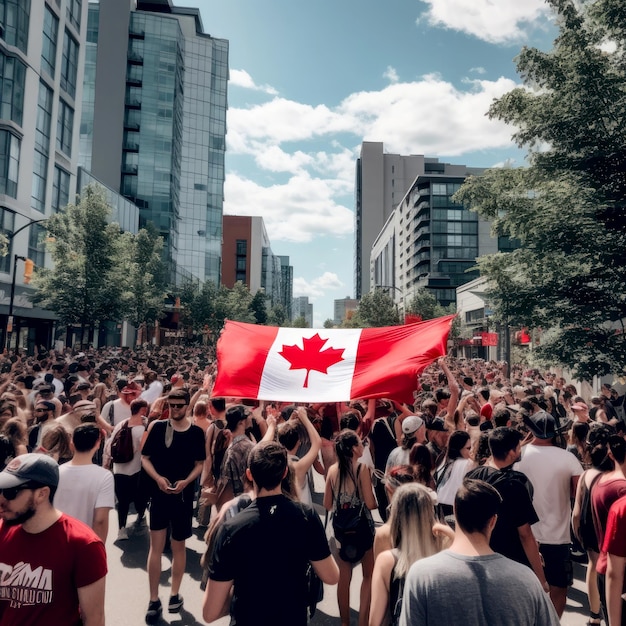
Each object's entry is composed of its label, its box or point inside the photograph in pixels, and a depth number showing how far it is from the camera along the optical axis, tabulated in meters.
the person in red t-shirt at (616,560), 3.25
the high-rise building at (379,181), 158.88
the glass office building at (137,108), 71.06
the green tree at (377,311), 51.25
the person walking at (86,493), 3.95
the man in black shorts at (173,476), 4.84
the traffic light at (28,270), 19.16
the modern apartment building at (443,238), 90.44
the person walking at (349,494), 4.40
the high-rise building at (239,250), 131.12
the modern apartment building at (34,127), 29.92
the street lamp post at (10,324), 20.62
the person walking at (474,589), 2.16
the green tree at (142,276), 29.70
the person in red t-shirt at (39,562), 2.45
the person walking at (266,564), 2.71
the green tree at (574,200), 12.29
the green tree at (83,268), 26.39
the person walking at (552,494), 4.44
